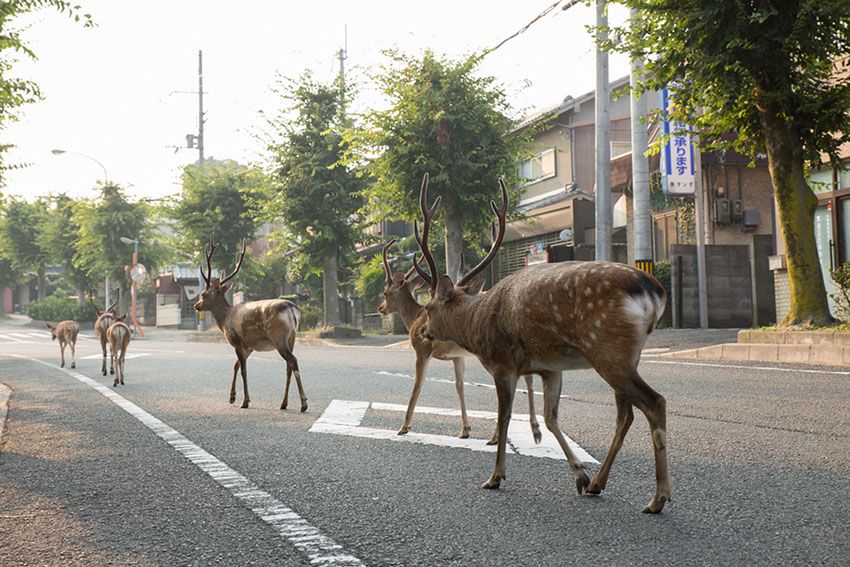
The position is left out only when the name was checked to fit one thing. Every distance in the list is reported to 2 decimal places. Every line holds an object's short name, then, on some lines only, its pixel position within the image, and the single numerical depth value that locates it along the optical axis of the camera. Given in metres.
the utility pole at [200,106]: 45.64
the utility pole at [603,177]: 18.64
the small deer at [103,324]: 15.88
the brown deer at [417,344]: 6.59
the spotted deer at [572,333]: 4.05
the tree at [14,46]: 10.24
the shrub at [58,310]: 52.09
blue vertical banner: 21.12
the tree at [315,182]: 30.55
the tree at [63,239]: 54.44
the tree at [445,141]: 23.00
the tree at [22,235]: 61.00
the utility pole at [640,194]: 17.91
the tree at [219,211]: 37.53
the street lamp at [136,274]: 38.31
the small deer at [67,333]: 18.28
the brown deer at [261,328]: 9.15
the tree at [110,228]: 46.16
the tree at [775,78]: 12.91
